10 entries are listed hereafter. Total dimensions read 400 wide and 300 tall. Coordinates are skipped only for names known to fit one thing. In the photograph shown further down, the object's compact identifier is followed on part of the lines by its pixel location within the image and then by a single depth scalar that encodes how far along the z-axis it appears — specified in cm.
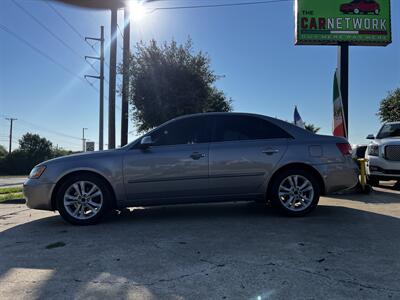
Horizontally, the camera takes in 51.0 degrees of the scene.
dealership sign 1427
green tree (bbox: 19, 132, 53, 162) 8728
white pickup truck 1052
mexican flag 1081
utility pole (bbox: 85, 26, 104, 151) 2107
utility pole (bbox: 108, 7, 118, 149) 1544
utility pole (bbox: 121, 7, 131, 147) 1473
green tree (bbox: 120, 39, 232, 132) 1459
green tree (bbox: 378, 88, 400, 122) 2294
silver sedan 629
